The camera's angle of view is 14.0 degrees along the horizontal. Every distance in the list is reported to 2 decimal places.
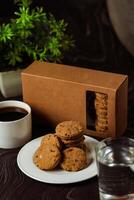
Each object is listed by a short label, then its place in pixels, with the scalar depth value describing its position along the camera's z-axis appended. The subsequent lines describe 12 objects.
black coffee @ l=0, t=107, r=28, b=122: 1.22
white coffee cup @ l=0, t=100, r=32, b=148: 1.18
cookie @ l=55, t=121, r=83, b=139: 1.11
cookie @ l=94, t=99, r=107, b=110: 1.19
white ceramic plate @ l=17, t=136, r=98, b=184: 1.07
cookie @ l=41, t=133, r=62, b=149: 1.10
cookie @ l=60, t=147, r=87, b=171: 1.09
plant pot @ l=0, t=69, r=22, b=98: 1.38
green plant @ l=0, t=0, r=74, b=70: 1.36
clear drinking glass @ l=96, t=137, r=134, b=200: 1.00
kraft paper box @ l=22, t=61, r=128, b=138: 1.19
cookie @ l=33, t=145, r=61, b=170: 1.08
